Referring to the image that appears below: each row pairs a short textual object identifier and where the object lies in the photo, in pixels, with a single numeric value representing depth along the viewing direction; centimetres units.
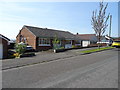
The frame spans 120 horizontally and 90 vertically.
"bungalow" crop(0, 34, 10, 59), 1060
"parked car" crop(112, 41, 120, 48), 2264
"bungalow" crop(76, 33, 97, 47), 3444
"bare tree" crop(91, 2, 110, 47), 1833
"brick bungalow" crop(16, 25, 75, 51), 1718
